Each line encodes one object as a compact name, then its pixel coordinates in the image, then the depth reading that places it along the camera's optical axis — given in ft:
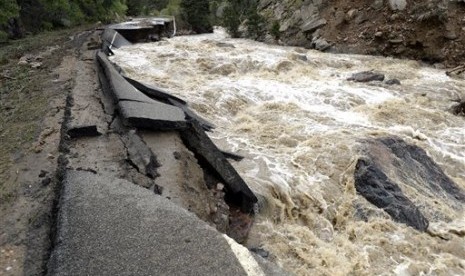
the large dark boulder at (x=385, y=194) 17.97
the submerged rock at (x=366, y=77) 37.70
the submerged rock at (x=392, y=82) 36.76
